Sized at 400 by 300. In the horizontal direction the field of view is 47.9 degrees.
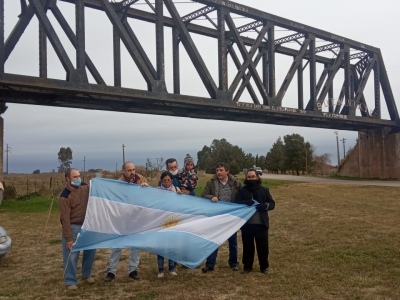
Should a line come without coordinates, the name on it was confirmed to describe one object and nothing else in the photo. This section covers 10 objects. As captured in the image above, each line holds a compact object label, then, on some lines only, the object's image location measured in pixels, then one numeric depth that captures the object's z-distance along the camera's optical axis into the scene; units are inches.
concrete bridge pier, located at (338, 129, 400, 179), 1336.1
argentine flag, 266.7
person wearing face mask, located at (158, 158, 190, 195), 306.3
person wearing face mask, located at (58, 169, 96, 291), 265.9
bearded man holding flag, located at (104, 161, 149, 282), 287.0
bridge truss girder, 601.9
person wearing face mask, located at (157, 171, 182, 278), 296.7
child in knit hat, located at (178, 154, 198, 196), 311.9
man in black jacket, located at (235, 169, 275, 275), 293.0
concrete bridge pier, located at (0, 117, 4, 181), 636.1
